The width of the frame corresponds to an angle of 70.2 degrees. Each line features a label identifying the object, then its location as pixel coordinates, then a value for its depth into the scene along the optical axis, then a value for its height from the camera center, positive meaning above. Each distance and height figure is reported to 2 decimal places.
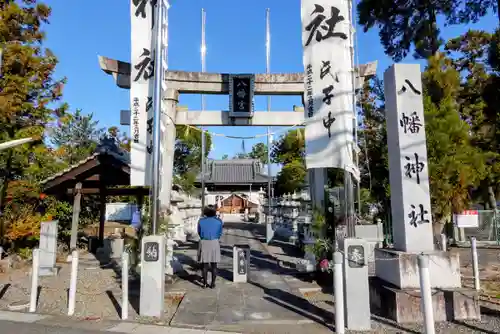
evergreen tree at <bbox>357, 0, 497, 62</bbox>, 13.14 +7.26
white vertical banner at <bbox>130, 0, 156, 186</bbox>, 8.02 +2.84
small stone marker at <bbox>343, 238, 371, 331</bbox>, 5.09 -1.10
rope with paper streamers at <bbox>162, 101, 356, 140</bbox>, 9.65 +2.47
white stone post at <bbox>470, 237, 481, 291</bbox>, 6.89 -1.11
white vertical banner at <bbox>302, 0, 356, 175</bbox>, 7.40 +2.73
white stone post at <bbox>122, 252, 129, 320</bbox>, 5.69 -1.20
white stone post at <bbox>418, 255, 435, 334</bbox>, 4.31 -1.04
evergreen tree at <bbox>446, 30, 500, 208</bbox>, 11.81 +4.28
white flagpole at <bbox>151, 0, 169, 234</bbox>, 6.51 +2.39
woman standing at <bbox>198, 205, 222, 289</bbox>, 7.45 -0.65
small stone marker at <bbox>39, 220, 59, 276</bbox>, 9.16 -0.90
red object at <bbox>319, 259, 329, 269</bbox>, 7.40 -1.12
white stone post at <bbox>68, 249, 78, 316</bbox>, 5.91 -1.25
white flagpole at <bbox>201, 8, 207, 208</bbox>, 15.90 +7.54
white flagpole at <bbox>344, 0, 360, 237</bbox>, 6.54 +0.63
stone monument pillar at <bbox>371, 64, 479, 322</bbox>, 5.30 -0.28
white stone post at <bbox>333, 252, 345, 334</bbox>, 4.91 -1.16
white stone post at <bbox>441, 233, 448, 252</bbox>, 8.64 -0.82
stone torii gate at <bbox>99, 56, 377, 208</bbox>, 9.46 +3.48
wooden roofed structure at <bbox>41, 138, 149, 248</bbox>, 10.20 +1.03
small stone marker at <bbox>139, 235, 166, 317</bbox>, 5.81 -1.05
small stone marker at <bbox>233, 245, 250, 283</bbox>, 8.08 -1.28
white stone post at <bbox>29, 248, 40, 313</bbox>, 6.16 -1.20
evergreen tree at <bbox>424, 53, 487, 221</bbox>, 10.63 +1.87
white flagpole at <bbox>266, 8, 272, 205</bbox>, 15.20 +6.99
